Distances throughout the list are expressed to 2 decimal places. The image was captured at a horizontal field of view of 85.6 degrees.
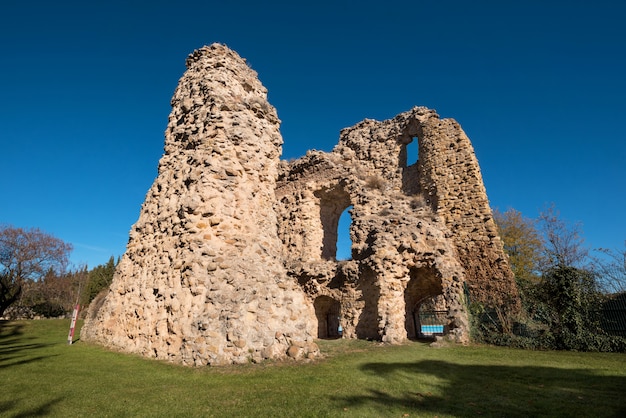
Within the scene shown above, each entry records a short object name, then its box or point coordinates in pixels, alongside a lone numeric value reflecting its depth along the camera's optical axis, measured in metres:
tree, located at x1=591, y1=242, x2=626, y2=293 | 11.43
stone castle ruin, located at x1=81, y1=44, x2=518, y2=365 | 7.84
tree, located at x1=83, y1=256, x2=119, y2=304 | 37.22
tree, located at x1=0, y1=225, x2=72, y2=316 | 28.31
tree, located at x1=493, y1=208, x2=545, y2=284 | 25.50
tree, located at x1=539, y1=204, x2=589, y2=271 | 11.84
